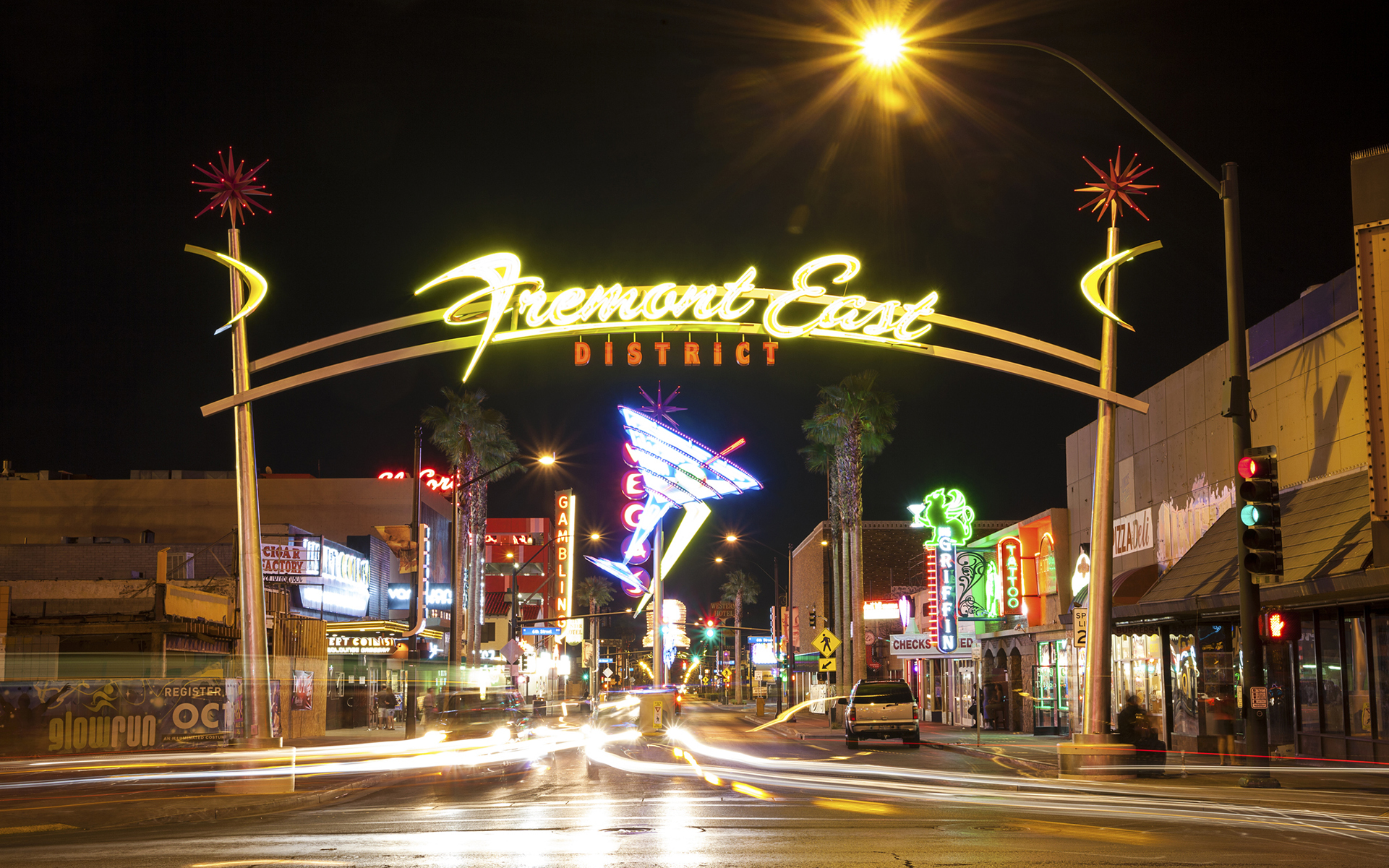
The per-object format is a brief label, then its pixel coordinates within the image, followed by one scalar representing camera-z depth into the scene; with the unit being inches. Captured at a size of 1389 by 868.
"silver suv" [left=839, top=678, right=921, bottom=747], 1378.0
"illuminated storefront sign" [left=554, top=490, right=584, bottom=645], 3011.8
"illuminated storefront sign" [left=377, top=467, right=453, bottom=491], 2838.8
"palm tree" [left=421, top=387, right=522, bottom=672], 2191.2
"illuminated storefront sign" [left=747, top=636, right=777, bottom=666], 4355.3
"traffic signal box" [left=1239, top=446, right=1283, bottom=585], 714.8
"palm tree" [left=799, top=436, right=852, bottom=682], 2244.1
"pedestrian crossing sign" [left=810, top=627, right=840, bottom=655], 1827.0
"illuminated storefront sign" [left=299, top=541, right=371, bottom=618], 1781.5
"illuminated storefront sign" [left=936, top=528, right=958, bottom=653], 1738.4
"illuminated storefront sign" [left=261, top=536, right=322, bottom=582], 1610.5
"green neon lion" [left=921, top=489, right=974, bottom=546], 1742.1
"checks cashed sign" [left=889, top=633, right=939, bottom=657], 1921.8
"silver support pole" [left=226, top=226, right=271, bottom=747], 757.3
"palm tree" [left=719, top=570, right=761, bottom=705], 5134.8
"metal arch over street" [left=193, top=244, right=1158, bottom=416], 845.8
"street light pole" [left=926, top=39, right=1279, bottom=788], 741.3
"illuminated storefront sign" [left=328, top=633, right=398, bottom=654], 1537.9
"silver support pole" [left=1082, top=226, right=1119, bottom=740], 824.9
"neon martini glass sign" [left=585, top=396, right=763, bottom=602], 2503.7
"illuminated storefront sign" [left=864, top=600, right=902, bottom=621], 2385.6
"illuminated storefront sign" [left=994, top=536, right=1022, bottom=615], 1615.4
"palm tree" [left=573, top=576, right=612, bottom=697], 5487.2
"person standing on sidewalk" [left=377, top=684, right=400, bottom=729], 1800.0
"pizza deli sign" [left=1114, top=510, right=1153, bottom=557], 1205.1
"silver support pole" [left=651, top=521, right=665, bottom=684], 2319.1
